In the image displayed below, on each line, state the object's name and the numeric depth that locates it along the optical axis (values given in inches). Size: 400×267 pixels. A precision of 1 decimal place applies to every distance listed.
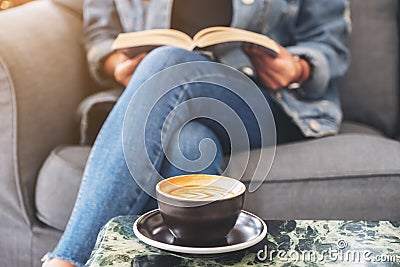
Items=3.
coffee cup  41.1
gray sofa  56.5
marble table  41.3
